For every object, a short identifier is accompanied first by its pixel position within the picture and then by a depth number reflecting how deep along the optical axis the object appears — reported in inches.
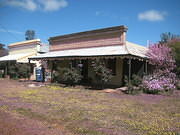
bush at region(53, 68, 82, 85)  578.1
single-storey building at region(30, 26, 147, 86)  564.7
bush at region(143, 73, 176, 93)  482.9
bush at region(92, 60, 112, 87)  518.0
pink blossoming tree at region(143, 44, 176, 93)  493.5
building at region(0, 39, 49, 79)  952.9
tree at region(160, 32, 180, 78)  596.7
